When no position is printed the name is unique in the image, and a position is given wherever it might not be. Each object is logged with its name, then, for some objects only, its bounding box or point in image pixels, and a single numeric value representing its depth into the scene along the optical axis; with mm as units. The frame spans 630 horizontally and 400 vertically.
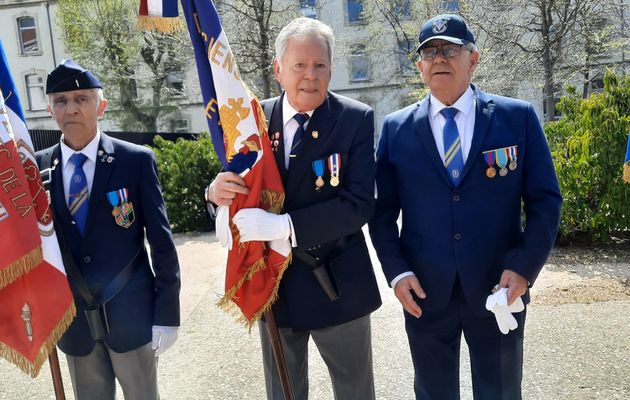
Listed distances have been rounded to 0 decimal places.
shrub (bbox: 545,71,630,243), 6750
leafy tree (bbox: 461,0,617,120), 13930
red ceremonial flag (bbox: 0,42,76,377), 2318
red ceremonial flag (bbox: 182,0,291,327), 2396
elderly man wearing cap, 2547
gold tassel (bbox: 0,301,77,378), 2387
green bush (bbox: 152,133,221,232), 10070
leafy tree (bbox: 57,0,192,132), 24328
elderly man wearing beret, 2625
